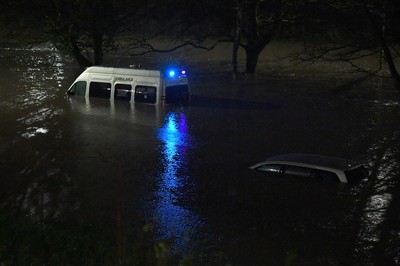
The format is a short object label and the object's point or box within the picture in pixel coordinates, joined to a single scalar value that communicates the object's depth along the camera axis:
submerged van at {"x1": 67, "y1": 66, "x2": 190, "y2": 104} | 26.42
